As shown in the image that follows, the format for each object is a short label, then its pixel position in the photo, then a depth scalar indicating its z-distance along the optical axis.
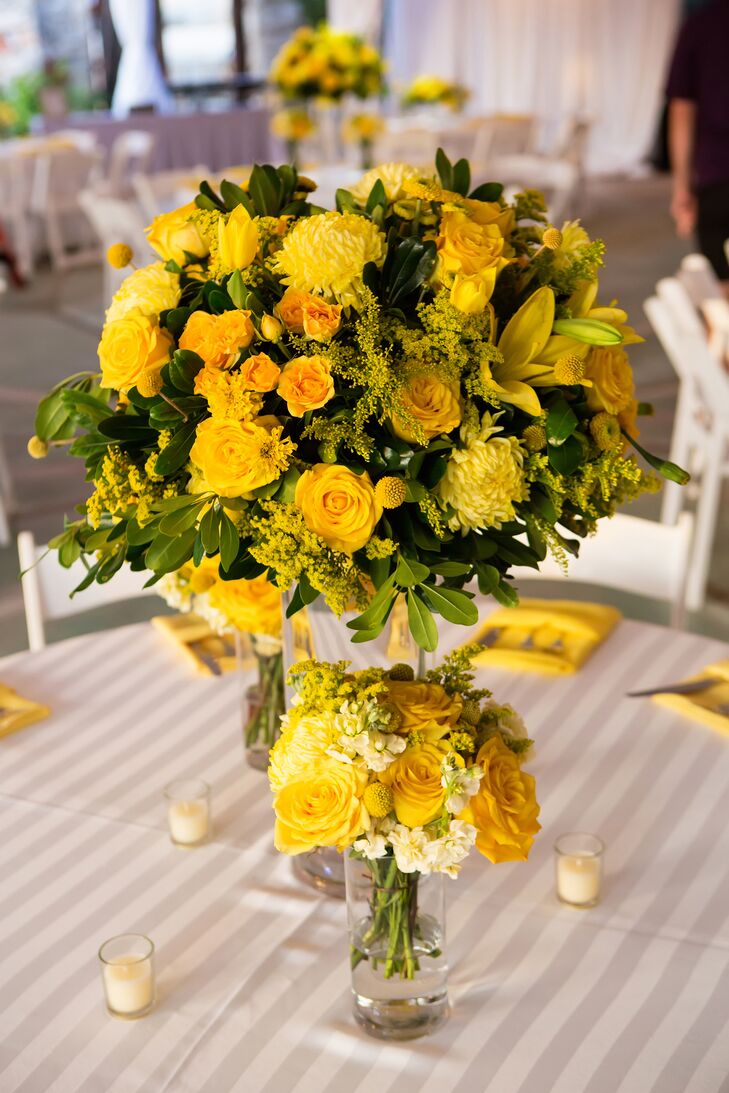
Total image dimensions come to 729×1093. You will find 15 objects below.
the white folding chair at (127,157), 8.99
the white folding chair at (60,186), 8.55
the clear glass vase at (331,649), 1.39
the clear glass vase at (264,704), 1.62
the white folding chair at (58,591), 2.20
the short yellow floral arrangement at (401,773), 1.06
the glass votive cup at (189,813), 1.55
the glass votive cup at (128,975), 1.25
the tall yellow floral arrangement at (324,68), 6.54
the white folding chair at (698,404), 3.47
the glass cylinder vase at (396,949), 1.18
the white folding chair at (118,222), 5.96
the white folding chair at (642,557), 2.21
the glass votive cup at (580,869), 1.41
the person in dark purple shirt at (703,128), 4.97
